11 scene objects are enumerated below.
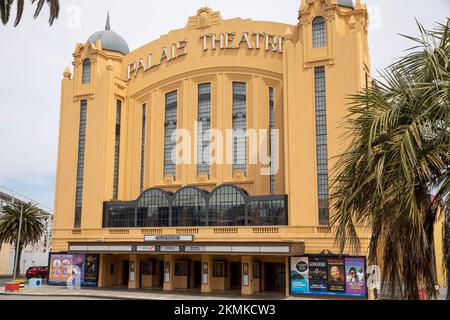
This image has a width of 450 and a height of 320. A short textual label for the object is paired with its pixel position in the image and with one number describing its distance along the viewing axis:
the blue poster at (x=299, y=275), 40.41
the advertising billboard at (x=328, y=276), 38.62
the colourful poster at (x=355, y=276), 38.38
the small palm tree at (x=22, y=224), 56.72
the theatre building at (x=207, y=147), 43.34
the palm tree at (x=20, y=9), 21.94
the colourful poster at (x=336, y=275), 39.09
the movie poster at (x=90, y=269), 49.34
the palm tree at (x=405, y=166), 9.55
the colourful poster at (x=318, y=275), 39.77
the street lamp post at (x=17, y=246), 51.62
